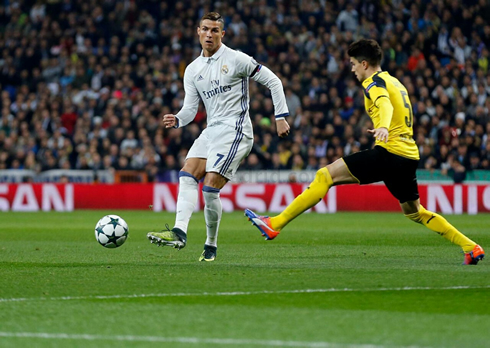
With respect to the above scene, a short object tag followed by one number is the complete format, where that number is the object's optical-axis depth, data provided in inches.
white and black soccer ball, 705.4
